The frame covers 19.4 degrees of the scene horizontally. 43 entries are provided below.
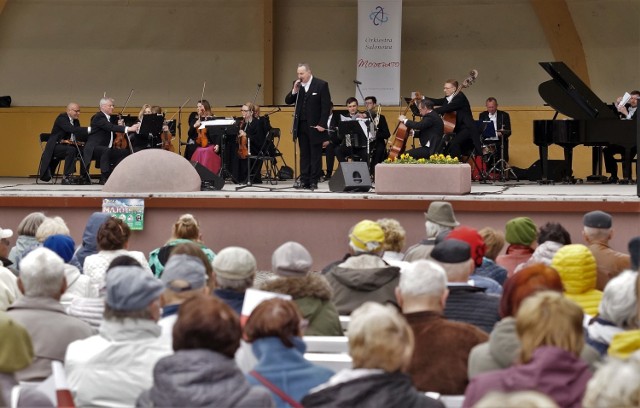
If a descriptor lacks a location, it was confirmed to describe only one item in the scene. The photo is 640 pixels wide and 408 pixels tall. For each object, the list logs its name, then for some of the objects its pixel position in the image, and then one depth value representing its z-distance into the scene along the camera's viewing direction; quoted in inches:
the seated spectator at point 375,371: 239.6
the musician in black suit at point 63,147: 1046.3
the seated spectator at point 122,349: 284.4
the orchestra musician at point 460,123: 999.7
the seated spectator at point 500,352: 273.3
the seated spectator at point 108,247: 456.6
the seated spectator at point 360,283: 414.2
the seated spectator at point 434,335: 294.3
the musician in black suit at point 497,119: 1125.5
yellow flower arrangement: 796.2
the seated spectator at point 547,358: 238.0
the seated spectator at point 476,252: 407.4
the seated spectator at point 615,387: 180.5
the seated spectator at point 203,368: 238.5
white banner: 1232.1
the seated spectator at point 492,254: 446.9
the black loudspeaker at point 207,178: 887.8
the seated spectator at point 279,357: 268.2
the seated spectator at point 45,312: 318.9
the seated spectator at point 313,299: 355.4
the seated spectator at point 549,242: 455.8
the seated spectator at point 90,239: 521.8
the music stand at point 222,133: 977.4
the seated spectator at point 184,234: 515.6
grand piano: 945.8
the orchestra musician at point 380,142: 1085.1
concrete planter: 779.1
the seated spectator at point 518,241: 487.9
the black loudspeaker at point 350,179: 831.4
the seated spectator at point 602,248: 451.2
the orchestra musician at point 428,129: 960.8
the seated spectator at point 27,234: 530.1
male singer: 894.1
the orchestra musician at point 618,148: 1033.3
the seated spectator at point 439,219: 549.8
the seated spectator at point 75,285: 429.2
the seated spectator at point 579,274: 356.2
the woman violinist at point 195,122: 1082.0
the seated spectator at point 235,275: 347.9
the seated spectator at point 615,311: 292.2
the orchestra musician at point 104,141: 1025.0
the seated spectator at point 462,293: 350.5
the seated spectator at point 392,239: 498.3
